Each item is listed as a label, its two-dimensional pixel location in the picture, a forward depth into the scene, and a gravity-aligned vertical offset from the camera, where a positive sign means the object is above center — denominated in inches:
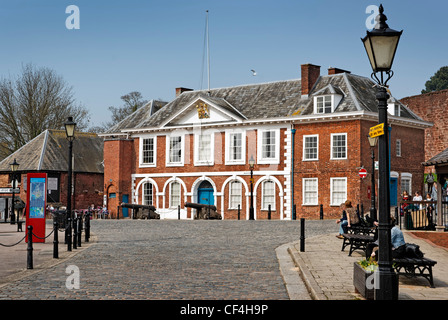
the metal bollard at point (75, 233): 725.3 -48.1
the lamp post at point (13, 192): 1376.7 -2.8
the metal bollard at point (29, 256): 538.3 -54.8
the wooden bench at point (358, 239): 597.7 -44.3
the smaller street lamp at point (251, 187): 1581.0 +10.2
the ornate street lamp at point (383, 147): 339.0 +24.5
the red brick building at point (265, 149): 1563.7 +114.2
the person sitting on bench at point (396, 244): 446.6 -37.8
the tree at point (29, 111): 2139.5 +271.6
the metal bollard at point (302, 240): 658.8 -50.3
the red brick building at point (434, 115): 1857.8 +226.4
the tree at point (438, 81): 3405.5 +597.3
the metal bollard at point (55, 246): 616.4 -54.2
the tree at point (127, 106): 2728.8 +363.5
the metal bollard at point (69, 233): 696.4 -46.3
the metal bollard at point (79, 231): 758.5 -47.4
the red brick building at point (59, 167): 2066.4 +78.9
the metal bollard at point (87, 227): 845.5 -47.7
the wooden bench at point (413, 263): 424.5 -47.2
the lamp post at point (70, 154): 749.3 +44.4
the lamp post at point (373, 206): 952.5 -22.2
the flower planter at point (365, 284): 357.1 -51.9
